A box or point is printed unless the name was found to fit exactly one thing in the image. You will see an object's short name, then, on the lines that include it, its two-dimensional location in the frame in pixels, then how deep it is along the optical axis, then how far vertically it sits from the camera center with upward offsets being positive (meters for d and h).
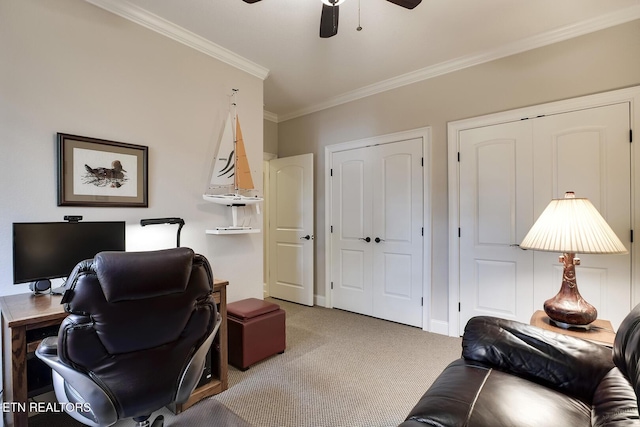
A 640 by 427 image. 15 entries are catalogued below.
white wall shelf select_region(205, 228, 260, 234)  2.64 -0.14
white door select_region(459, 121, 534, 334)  2.70 -0.04
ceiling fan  1.63 +1.15
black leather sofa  1.07 -0.71
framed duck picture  1.91 +0.30
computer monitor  1.59 -0.17
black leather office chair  1.10 -0.47
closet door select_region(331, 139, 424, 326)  3.33 -0.18
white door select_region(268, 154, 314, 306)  4.13 -0.19
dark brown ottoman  2.41 -0.96
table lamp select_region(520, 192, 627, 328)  1.60 -0.14
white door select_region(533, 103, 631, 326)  2.31 +0.27
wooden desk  1.32 -0.53
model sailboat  2.72 +0.41
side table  1.57 -0.65
